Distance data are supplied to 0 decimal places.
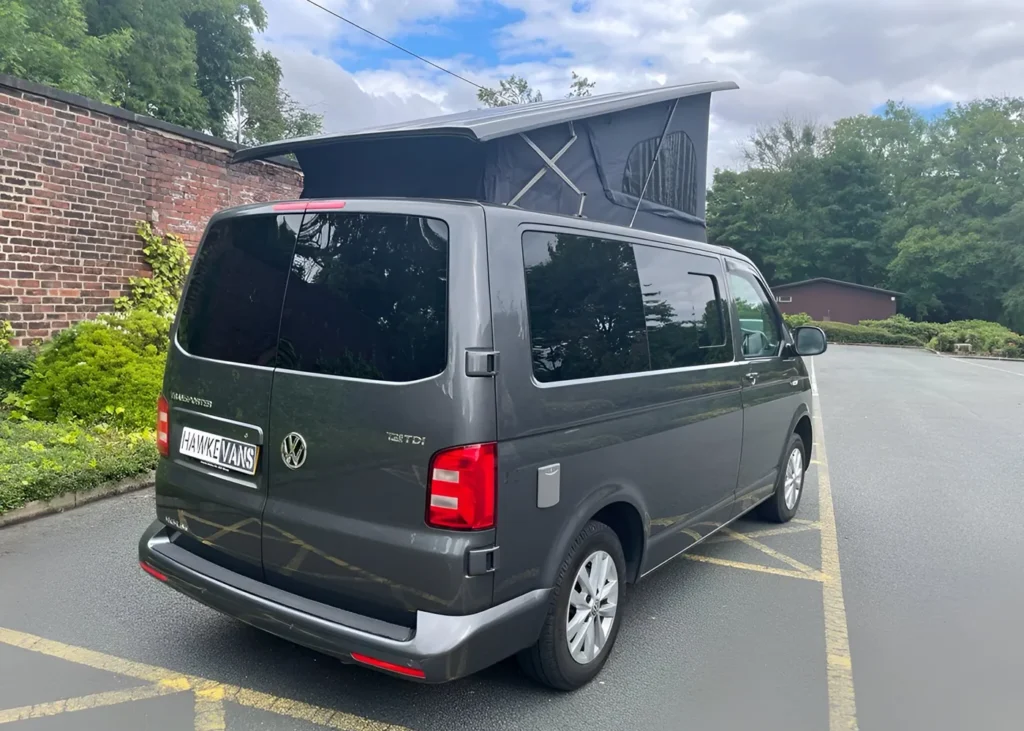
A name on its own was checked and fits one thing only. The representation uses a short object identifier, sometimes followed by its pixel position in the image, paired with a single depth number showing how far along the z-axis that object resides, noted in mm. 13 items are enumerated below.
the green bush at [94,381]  7016
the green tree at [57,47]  20672
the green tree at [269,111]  42625
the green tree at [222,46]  34594
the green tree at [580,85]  48156
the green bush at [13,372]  7691
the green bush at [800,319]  43156
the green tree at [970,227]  48781
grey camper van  2572
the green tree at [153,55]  29078
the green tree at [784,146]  68562
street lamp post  30853
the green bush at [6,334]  7992
